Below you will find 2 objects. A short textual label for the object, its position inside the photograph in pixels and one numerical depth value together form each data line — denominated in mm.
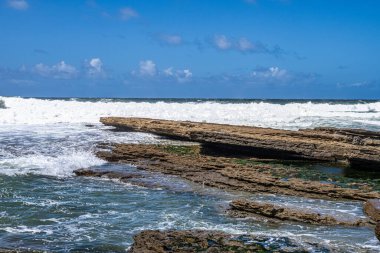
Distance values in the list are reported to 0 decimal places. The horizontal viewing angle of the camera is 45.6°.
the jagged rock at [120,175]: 10514
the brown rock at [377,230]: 5813
